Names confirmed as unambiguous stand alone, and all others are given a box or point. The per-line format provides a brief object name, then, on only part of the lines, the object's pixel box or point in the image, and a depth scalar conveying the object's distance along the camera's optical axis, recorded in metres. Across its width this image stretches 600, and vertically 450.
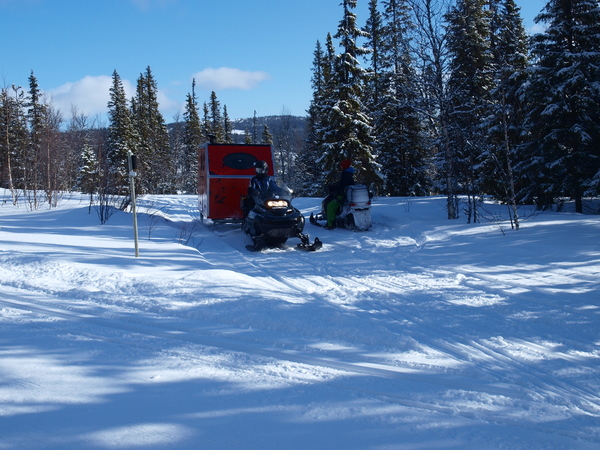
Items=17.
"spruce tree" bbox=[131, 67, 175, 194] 43.12
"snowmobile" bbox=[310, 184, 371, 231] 11.80
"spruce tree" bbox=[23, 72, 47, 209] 19.14
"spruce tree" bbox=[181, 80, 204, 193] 53.61
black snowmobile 9.83
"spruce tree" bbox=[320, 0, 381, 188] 23.09
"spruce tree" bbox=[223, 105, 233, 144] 59.24
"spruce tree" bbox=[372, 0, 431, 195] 27.38
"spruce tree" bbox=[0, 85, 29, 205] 27.36
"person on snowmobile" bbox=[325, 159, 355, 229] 12.60
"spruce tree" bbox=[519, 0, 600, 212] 13.41
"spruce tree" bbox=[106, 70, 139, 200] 39.06
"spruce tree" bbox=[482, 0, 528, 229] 15.42
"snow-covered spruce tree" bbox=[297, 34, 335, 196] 33.06
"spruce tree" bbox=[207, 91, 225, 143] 64.00
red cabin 12.62
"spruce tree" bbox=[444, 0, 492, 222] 12.26
